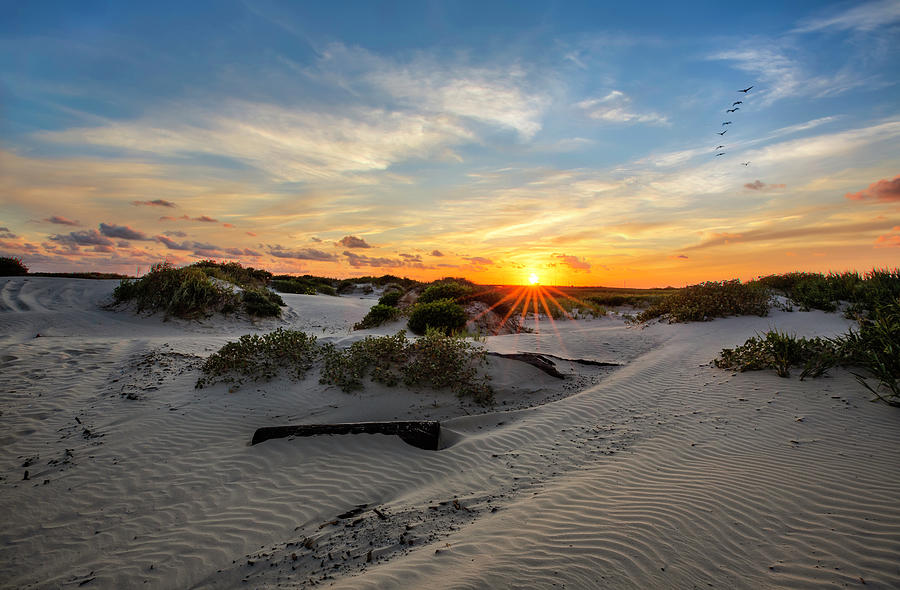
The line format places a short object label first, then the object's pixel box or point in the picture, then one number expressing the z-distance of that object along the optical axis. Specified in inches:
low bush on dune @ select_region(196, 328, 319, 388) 335.6
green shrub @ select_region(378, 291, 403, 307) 842.0
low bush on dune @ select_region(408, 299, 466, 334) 547.2
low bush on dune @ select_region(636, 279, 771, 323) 557.0
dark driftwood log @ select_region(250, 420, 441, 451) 235.0
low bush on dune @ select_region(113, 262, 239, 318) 575.2
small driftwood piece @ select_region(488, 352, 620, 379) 379.9
